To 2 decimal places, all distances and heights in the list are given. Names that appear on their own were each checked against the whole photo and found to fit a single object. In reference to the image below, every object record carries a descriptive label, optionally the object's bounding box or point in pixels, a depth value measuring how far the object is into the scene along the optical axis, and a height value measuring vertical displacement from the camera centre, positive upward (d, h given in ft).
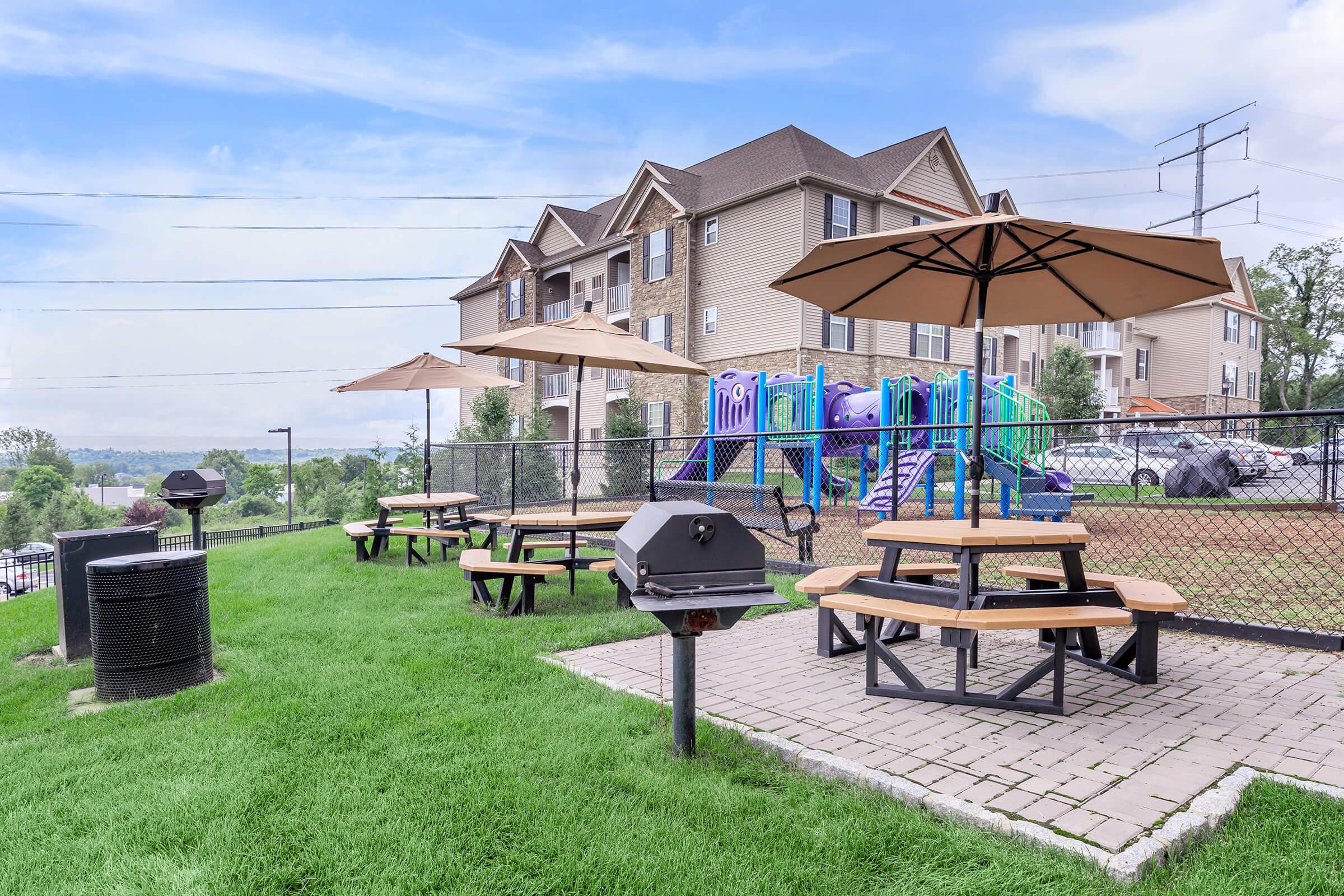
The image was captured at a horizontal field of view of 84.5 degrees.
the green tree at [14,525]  176.65 -25.23
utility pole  137.39 +45.43
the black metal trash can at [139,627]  13.58 -3.82
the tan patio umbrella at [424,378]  34.99 +2.09
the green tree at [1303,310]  161.07 +24.41
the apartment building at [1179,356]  134.10 +12.02
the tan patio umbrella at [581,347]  22.12 +2.29
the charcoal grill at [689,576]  9.86 -2.12
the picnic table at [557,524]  21.44 -3.02
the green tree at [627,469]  48.85 -3.30
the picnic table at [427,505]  29.76 -3.44
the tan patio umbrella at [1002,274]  13.92 +3.18
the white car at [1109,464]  56.83 -3.72
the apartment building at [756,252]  76.13 +19.30
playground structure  41.09 -0.89
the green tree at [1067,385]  100.27 +4.79
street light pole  131.13 -7.45
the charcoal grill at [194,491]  21.50 -2.03
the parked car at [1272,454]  37.17 -1.99
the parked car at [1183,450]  34.50 -2.20
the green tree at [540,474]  50.70 -3.80
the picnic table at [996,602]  12.48 -3.36
